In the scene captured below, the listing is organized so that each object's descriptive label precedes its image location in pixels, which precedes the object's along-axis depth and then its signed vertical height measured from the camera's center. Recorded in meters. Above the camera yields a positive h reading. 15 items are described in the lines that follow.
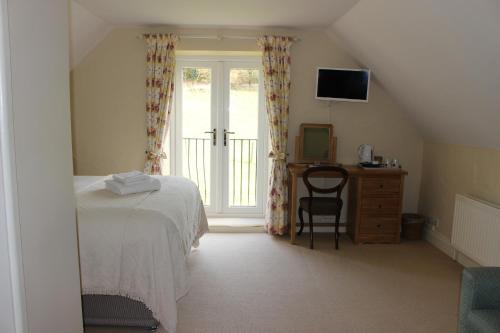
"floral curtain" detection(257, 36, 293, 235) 4.25 +0.06
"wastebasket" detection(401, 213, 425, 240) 4.27 -1.18
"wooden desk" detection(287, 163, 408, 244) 4.07 -0.88
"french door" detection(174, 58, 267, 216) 4.66 -0.15
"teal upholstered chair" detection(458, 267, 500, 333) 1.86 -0.86
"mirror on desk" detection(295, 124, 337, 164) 4.47 -0.29
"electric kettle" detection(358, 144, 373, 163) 4.44 -0.36
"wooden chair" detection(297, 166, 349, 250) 3.83 -0.84
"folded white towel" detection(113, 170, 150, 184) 2.83 -0.45
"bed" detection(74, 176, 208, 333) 2.21 -0.86
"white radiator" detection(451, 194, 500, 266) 3.04 -0.91
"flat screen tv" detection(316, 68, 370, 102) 4.23 +0.43
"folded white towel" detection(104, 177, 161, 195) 2.78 -0.51
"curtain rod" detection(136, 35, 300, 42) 4.32 +0.96
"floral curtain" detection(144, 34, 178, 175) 4.26 +0.32
